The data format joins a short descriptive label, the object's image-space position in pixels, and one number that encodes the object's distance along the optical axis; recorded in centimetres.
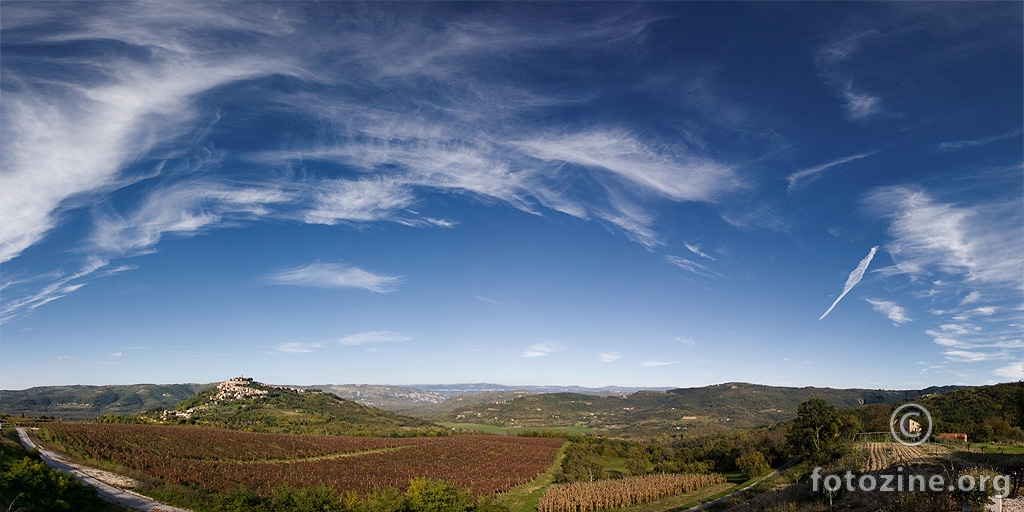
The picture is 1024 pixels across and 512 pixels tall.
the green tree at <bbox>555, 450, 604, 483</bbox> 7806
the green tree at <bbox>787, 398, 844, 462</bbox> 7482
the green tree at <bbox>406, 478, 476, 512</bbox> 3681
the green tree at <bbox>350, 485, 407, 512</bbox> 3816
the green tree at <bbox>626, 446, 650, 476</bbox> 8744
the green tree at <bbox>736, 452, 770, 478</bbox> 7594
